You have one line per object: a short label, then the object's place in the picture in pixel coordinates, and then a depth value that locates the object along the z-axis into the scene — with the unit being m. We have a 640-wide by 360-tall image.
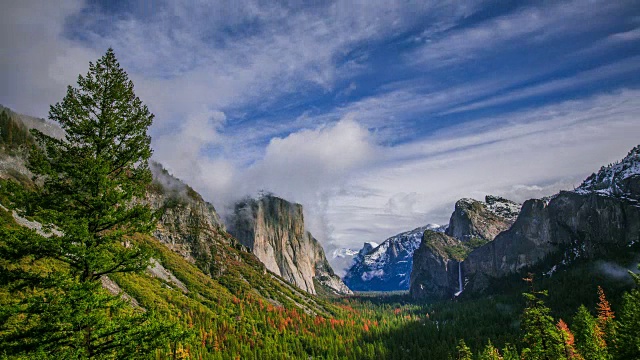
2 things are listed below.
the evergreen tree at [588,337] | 52.06
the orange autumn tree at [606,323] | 63.05
